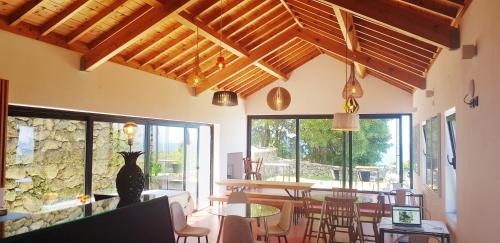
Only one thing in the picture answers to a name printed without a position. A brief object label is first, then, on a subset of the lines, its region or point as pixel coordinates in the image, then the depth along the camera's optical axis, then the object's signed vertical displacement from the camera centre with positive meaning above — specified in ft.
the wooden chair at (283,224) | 16.30 -3.69
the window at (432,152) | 15.89 -0.42
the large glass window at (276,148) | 34.71 -0.57
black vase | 7.07 -0.79
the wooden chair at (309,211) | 19.76 -3.77
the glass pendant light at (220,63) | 16.37 +3.42
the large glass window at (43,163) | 14.73 -0.96
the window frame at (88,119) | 15.23 +1.10
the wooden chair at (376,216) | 18.78 -3.90
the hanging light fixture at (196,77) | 16.75 +2.88
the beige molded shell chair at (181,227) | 16.06 -3.81
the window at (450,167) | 14.19 -0.91
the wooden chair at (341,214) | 17.88 -3.43
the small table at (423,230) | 12.23 -2.89
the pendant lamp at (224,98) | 18.88 +2.19
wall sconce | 9.79 +1.25
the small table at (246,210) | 15.55 -2.99
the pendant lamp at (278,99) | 26.25 +3.05
